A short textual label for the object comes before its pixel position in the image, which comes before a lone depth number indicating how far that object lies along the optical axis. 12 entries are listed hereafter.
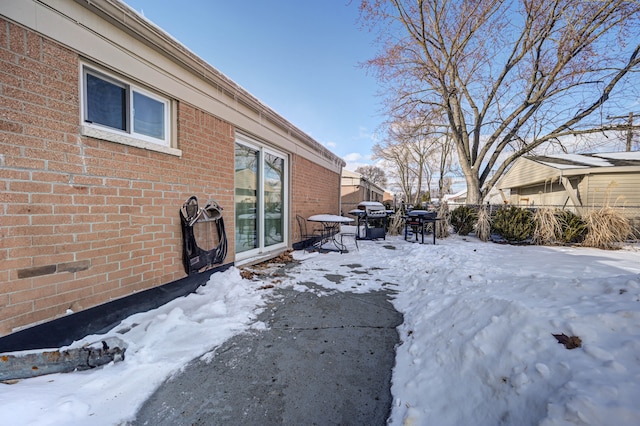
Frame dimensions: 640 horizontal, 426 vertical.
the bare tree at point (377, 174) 50.19
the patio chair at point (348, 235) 9.25
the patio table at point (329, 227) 6.27
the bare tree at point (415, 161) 27.16
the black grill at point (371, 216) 8.72
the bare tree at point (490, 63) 8.56
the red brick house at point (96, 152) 1.90
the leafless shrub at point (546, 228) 7.51
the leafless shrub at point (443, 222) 9.16
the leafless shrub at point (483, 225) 8.43
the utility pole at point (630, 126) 9.44
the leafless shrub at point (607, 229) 7.00
